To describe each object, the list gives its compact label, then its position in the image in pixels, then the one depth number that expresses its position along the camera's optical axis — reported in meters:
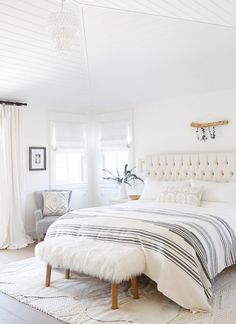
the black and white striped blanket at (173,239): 3.16
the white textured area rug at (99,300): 2.99
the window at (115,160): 6.98
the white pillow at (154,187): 5.45
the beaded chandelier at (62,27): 3.05
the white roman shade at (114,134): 6.85
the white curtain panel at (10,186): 5.70
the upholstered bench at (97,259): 3.17
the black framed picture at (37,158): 6.21
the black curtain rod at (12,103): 5.75
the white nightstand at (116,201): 6.35
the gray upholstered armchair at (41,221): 5.56
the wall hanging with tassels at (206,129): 5.44
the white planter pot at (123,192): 6.53
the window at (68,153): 6.71
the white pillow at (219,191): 4.86
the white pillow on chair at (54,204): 5.95
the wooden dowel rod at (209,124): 5.37
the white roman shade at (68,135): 6.72
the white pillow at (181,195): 4.85
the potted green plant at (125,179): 6.55
